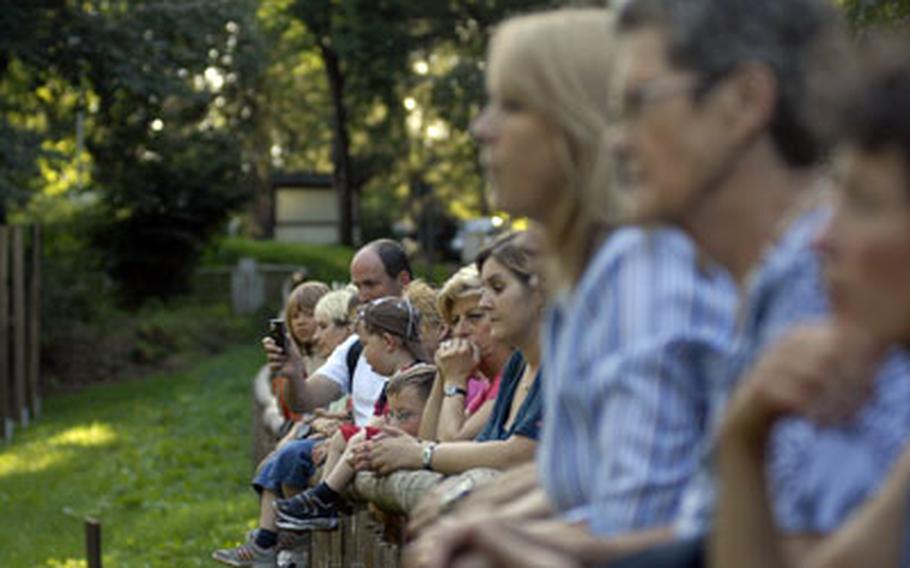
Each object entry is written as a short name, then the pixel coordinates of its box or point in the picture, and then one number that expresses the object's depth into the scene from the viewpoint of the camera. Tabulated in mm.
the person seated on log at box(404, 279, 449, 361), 13549
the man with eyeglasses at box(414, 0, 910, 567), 4219
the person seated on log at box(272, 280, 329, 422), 16640
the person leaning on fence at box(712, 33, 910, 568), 3675
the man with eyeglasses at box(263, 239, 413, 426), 14007
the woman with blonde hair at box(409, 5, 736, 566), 4410
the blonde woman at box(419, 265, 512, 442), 10984
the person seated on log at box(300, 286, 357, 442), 15589
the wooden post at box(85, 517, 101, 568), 7498
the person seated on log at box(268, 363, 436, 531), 12152
